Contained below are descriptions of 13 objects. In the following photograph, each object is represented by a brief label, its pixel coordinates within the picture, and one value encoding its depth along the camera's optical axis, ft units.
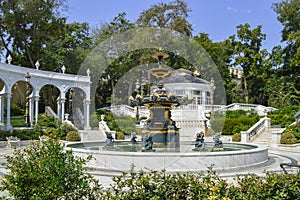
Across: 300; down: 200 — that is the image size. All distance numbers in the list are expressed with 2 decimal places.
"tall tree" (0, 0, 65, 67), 143.84
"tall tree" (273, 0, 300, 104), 159.33
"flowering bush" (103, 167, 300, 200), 17.08
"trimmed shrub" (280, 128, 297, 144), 73.56
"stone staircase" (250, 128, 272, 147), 81.77
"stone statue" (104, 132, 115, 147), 44.47
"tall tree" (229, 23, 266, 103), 165.78
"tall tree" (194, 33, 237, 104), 144.15
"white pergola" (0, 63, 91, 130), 96.66
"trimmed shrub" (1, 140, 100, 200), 16.60
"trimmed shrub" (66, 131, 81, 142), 82.07
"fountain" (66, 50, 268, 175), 32.53
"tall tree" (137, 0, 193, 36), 97.48
